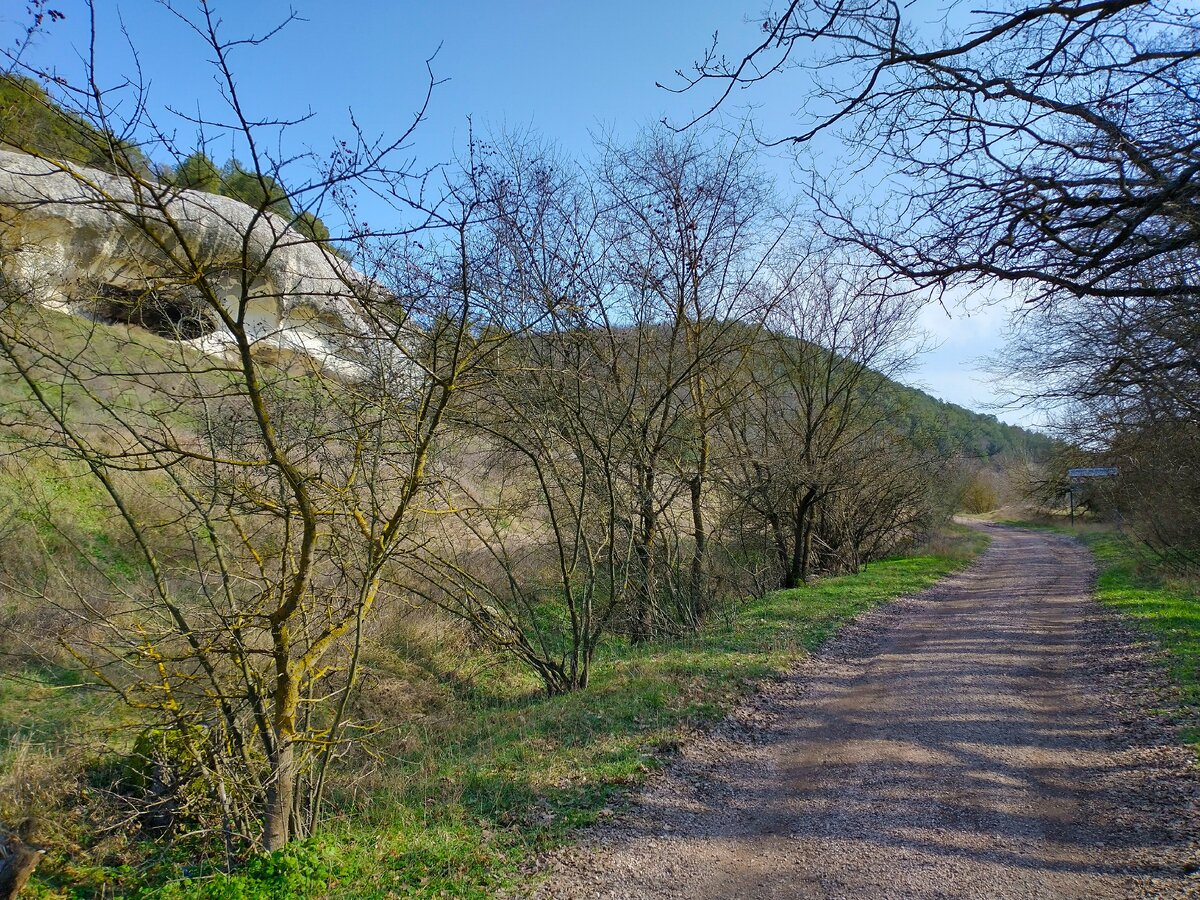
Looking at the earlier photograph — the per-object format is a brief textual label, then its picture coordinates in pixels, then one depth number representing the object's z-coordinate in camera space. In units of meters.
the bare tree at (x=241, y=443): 3.71
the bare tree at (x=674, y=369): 11.55
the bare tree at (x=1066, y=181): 4.20
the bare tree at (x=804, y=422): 15.60
